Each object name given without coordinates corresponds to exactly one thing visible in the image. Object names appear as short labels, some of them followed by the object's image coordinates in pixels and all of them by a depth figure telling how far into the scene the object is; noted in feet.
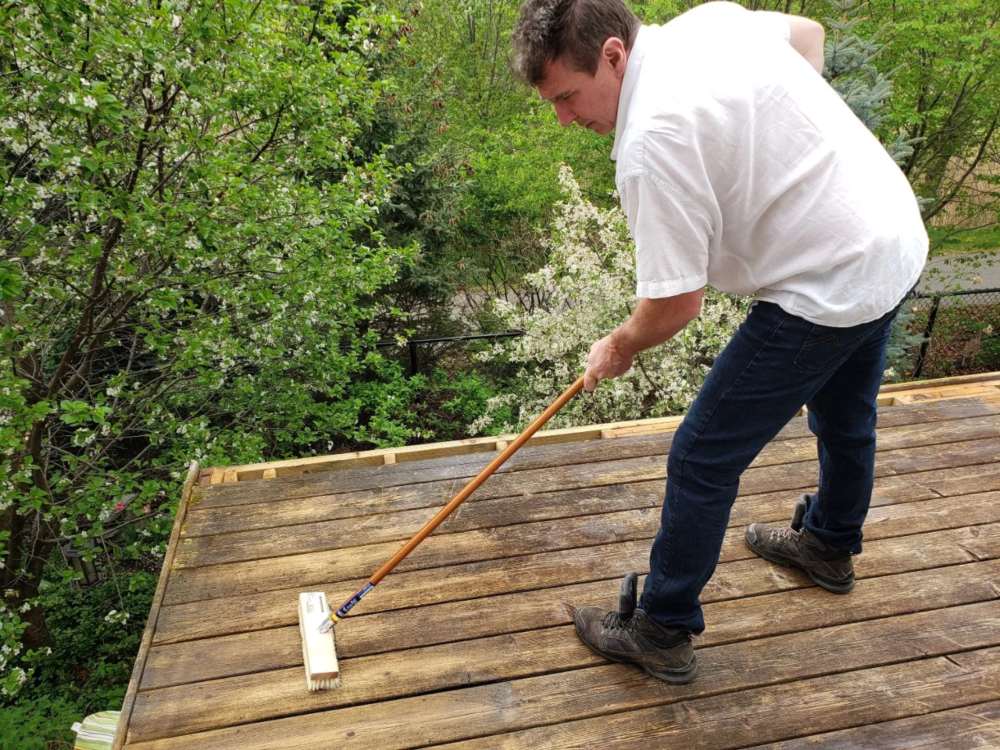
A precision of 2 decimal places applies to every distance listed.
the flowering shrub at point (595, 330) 16.99
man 4.95
